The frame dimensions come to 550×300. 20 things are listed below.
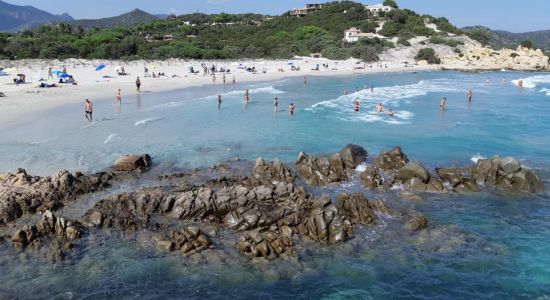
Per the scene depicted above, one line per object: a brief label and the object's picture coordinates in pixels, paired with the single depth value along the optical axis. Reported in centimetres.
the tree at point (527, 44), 12438
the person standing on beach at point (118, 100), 4023
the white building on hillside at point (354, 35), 12112
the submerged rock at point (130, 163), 2180
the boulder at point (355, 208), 1641
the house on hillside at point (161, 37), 11934
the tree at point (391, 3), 16482
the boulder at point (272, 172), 2070
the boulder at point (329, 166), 2107
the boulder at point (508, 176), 2036
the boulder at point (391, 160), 2266
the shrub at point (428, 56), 10856
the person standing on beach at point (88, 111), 3238
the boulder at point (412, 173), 2036
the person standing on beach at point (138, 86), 4808
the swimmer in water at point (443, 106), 4307
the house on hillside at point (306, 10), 16525
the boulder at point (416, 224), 1598
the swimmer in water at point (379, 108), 4119
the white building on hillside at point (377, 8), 15412
